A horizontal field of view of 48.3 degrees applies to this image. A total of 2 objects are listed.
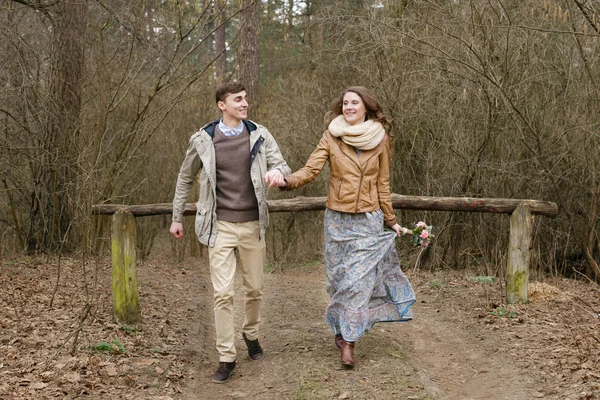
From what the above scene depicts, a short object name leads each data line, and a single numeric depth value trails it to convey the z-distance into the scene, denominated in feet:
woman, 17.51
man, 17.17
